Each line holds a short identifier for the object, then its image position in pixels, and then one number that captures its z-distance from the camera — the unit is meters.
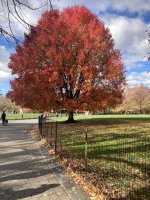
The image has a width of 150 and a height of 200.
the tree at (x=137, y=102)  51.24
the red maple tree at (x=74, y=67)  13.28
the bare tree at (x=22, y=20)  3.38
